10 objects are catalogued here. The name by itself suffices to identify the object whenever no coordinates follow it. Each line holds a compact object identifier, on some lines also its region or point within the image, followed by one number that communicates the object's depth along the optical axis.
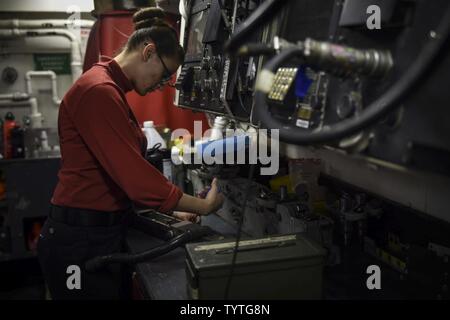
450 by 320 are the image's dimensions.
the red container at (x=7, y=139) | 2.98
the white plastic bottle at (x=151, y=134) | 2.60
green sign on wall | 3.57
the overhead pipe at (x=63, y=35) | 3.31
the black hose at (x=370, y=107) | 0.59
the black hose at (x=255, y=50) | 0.69
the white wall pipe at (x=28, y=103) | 3.45
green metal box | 0.95
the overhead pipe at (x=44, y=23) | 3.29
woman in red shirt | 1.36
